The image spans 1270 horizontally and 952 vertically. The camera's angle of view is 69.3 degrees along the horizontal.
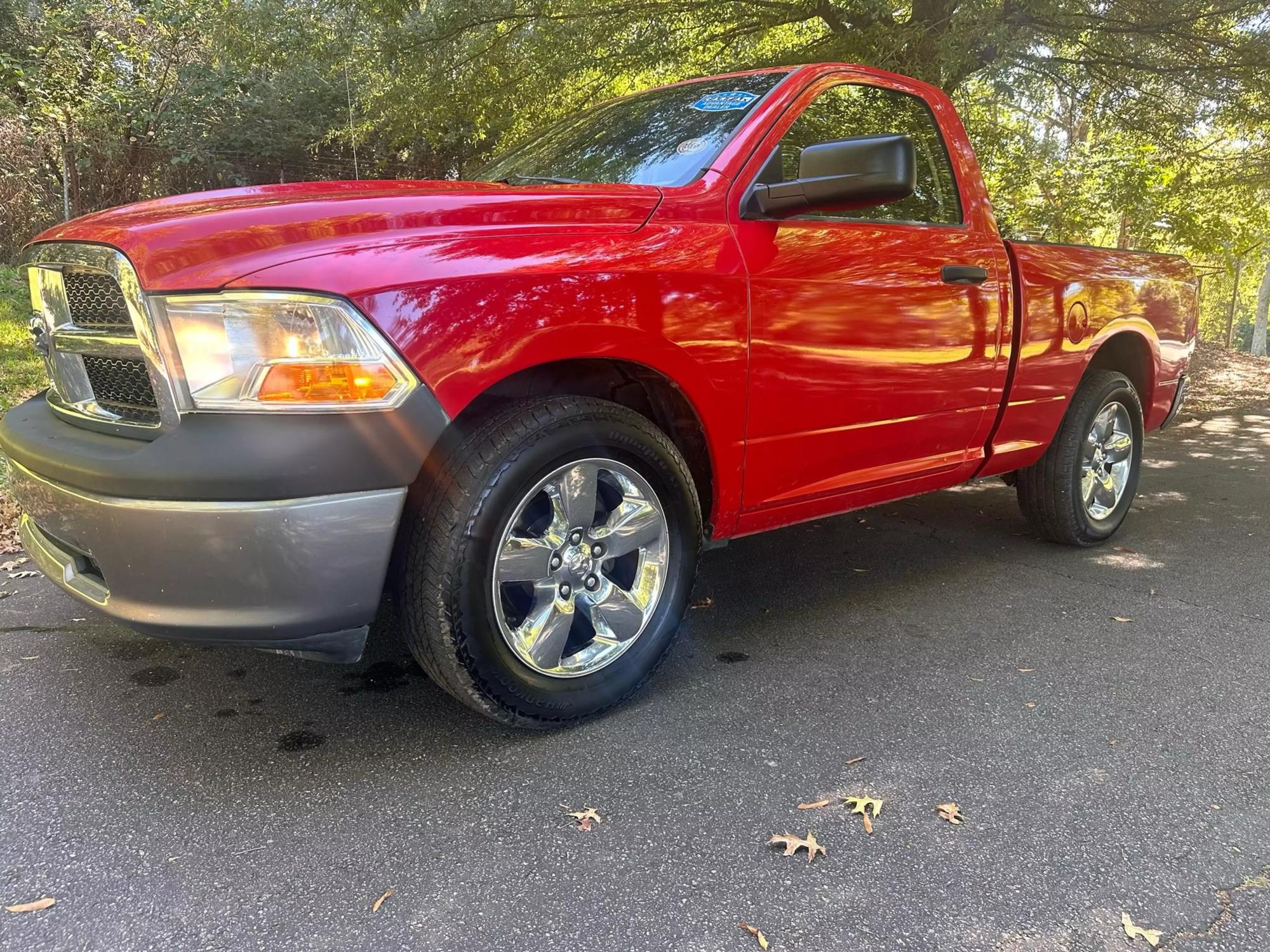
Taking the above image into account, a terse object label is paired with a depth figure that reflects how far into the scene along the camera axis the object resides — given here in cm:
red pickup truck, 203
